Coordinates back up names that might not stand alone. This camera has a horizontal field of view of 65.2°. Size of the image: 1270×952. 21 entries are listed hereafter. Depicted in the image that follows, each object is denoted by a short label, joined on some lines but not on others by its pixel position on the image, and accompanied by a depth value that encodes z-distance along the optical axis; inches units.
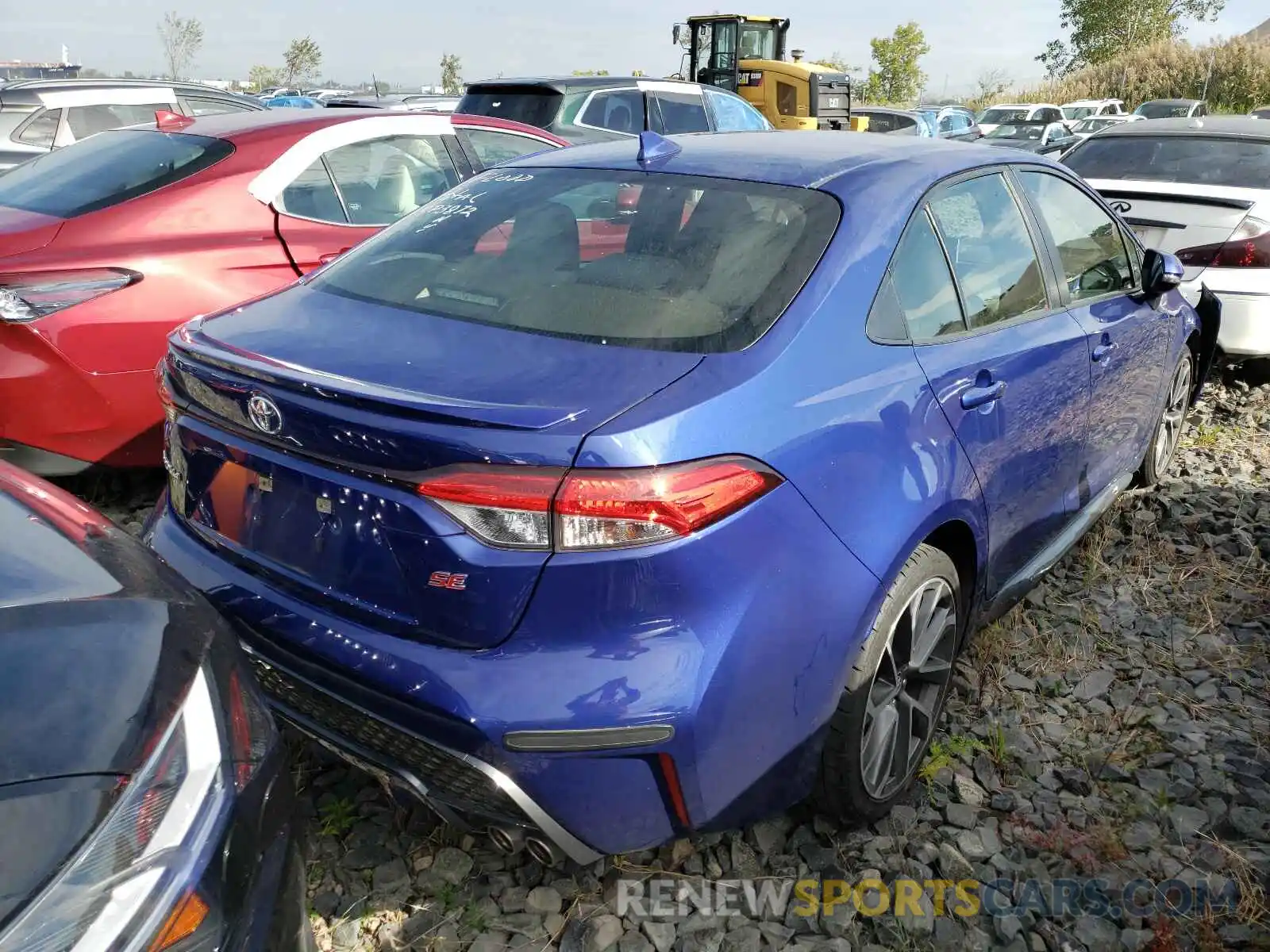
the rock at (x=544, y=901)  87.6
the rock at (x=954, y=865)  92.4
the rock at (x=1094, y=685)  120.7
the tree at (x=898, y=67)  1988.2
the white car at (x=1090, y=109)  1175.6
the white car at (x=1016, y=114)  966.4
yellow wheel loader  652.7
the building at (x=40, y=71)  867.4
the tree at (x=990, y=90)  2426.2
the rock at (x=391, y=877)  89.4
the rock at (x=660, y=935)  84.4
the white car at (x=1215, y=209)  209.5
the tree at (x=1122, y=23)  2091.5
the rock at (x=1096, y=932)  85.3
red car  136.5
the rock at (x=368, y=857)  91.7
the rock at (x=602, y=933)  84.2
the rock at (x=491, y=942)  83.4
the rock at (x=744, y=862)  92.3
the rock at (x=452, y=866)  90.7
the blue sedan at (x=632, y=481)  67.9
